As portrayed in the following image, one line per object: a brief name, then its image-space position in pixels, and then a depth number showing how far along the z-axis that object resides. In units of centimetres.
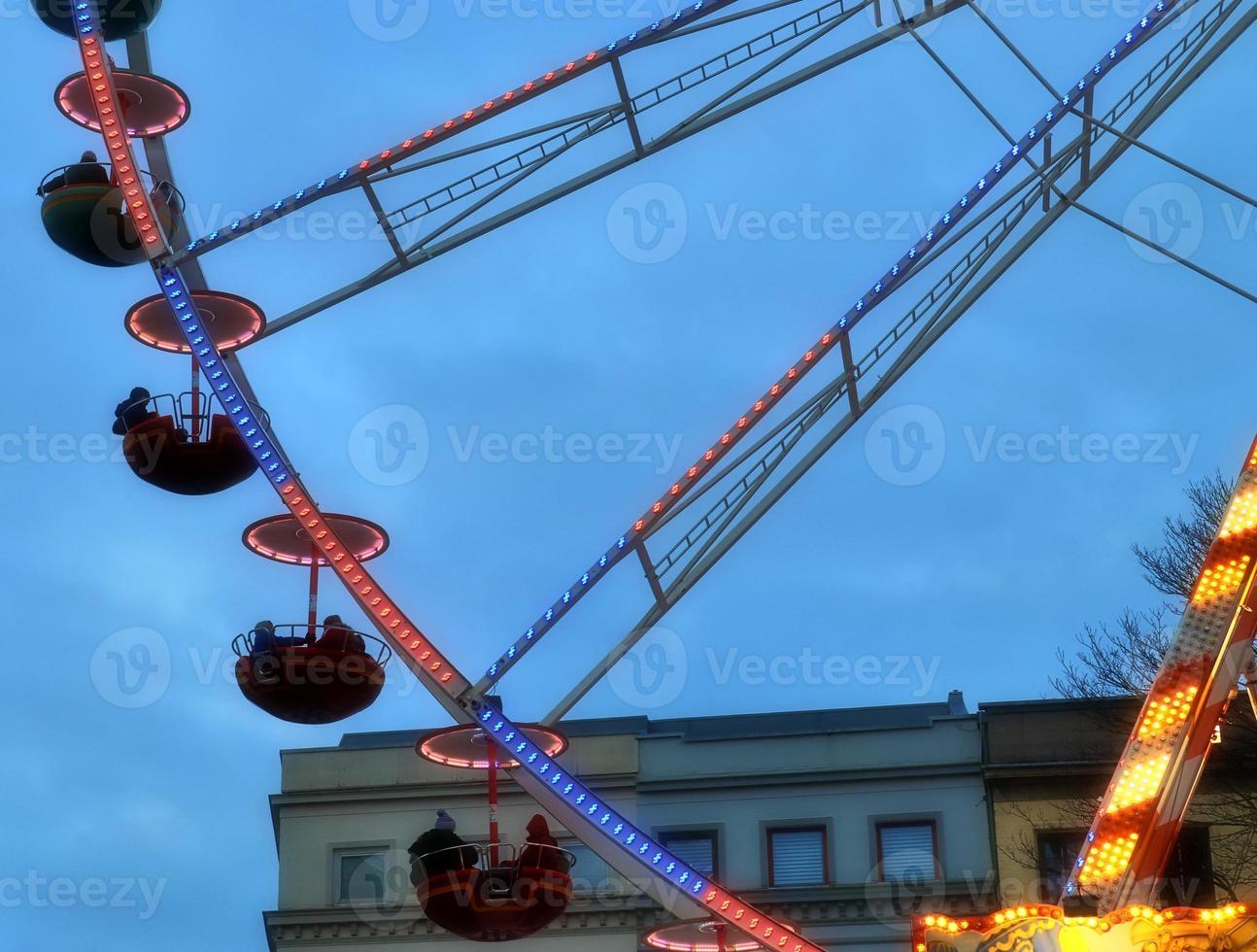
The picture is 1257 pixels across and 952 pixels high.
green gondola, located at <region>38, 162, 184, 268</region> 1905
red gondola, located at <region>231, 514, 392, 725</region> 1761
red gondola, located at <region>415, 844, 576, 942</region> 1683
